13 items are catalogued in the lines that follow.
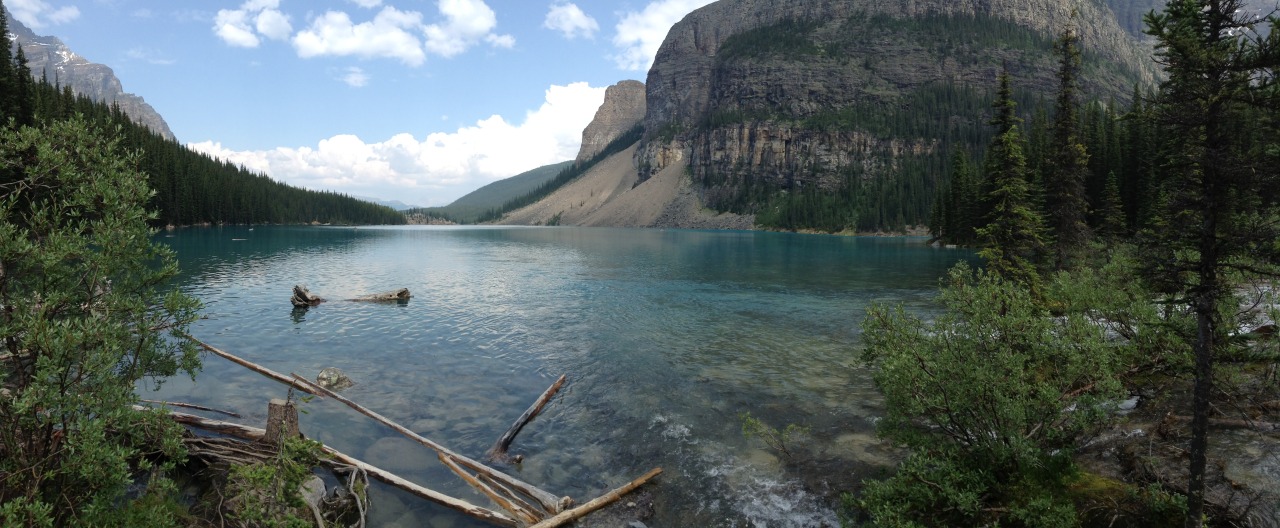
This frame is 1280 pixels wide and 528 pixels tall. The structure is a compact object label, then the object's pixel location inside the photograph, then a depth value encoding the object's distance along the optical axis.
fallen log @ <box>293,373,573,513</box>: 11.48
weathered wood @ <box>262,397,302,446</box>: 11.23
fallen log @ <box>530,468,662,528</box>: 10.64
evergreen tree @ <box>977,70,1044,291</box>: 29.91
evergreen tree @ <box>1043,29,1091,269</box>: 39.38
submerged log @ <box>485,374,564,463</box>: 14.59
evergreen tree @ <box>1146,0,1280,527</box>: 7.77
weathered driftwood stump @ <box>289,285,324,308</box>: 36.12
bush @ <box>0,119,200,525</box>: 7.14
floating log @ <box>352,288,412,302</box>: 39.34
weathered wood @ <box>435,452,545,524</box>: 11.02
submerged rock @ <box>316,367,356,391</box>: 19.80
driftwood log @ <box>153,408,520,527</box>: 11.09
